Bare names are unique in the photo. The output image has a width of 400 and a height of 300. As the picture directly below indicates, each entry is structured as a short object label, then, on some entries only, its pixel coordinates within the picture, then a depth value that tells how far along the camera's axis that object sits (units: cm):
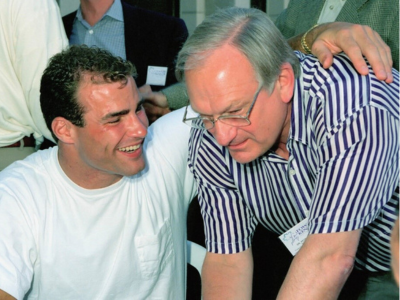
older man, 153
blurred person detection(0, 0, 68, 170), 252
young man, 213
